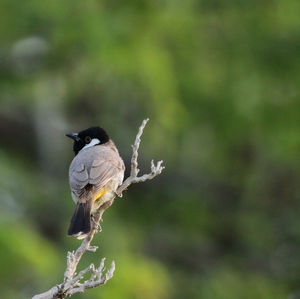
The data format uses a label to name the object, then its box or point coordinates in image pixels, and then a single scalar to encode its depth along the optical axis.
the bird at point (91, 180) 8.74
